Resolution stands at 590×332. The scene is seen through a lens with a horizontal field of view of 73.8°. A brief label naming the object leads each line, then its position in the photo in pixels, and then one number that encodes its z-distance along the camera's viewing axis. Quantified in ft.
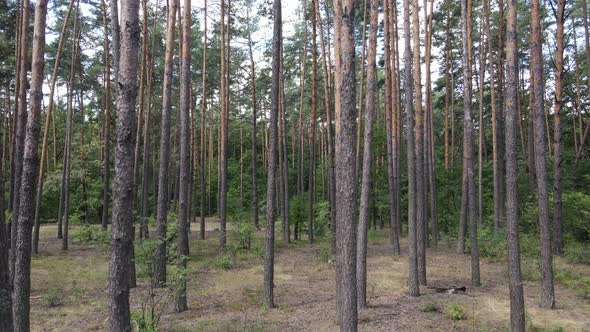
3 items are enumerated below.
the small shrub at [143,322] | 20.58
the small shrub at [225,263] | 46.21
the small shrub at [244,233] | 50.06
